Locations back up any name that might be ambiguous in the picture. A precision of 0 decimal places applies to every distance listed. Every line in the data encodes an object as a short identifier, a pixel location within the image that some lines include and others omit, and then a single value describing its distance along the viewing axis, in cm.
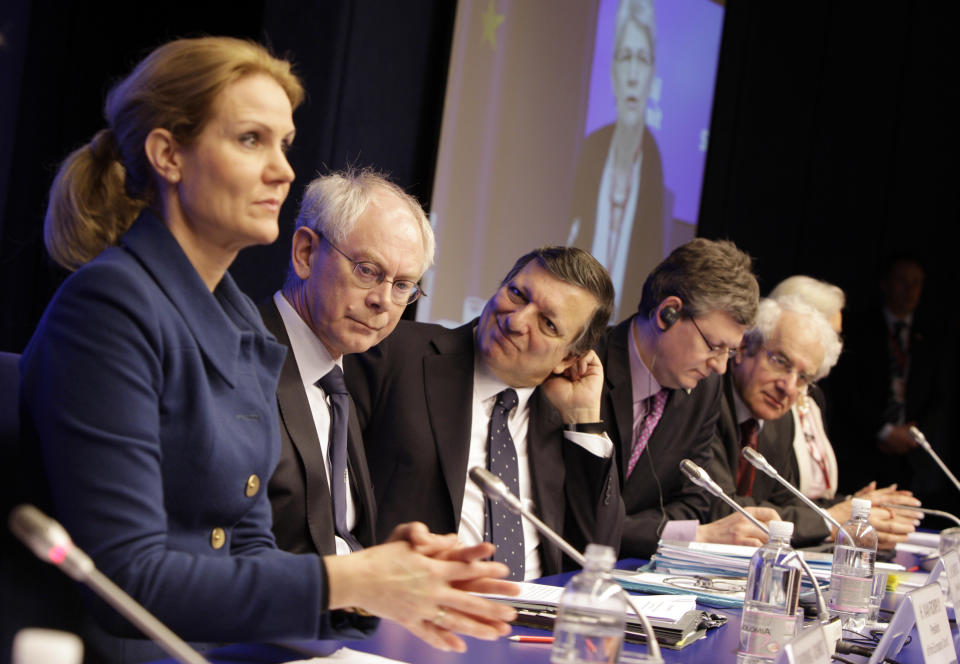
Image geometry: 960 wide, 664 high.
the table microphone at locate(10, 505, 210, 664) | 271
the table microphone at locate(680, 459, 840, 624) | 367
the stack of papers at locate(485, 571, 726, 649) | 347
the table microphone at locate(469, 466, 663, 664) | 314
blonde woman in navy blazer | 308
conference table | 319
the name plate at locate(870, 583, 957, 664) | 343
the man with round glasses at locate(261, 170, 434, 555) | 365
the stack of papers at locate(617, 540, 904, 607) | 386
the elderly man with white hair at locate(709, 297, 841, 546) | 481
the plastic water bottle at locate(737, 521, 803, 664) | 345
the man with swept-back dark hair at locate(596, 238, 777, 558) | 447
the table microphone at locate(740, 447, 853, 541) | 378
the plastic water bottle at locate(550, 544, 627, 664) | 309
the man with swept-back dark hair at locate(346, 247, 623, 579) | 400
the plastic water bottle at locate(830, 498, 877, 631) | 384
